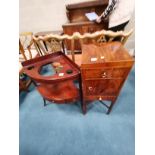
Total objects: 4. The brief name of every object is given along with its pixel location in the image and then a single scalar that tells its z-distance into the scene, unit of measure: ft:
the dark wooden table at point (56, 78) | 3.99
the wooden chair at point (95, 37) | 5.15
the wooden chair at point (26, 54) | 6.54
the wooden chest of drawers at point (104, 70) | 3.78
